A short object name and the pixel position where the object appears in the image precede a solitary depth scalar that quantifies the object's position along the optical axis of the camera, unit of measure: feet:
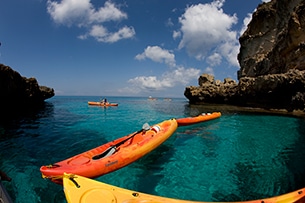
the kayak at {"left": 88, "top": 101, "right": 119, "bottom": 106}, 109.19
